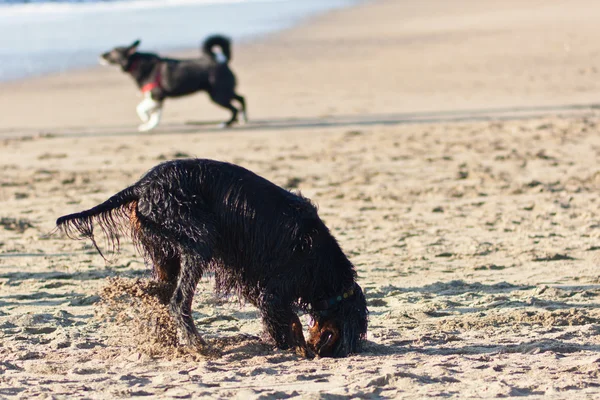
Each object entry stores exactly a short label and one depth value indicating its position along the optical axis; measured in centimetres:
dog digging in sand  840
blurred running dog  2537
